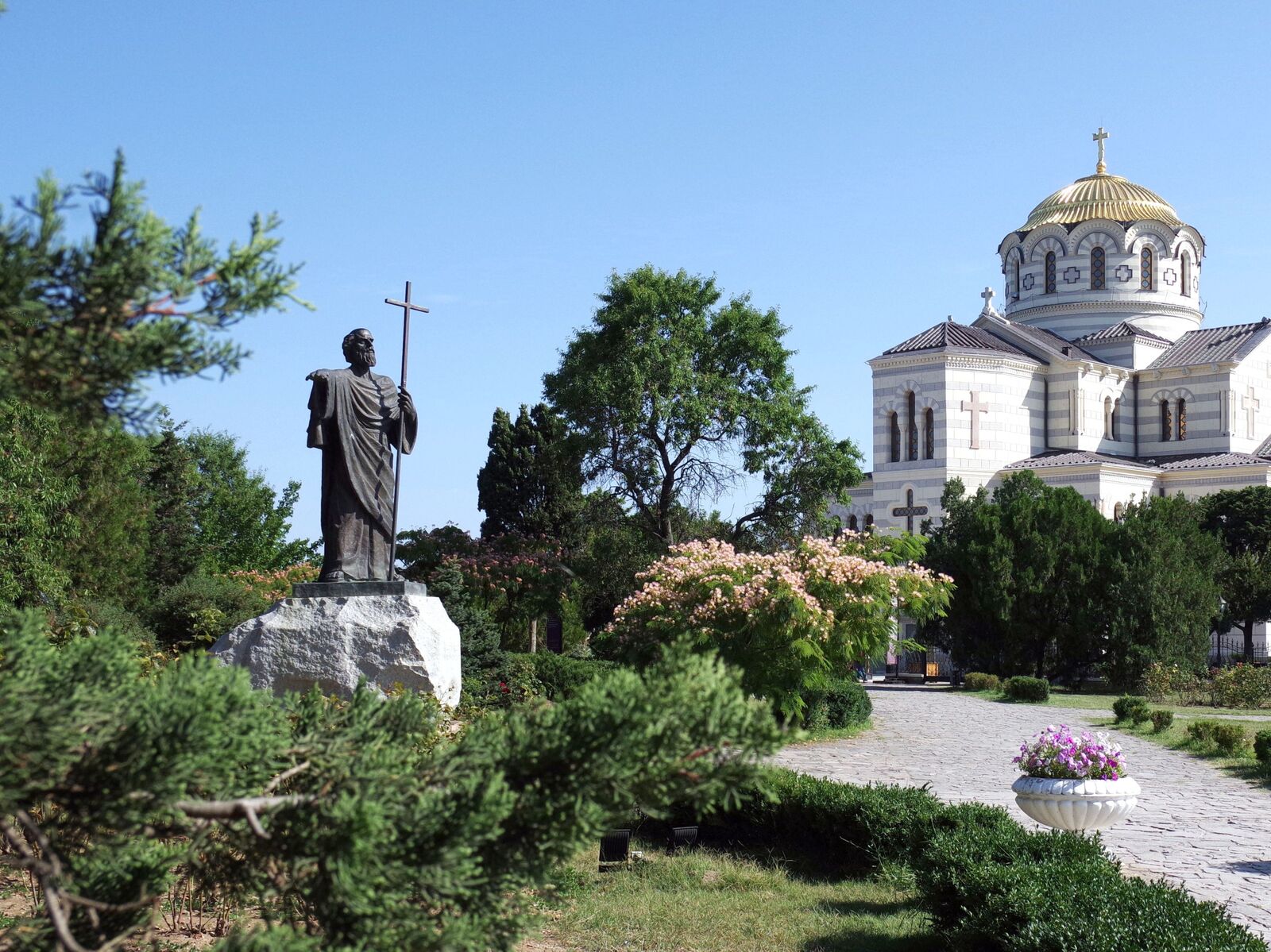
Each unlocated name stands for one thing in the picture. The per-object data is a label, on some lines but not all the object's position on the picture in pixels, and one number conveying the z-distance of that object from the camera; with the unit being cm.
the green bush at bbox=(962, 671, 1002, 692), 3231
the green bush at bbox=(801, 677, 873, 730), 1948
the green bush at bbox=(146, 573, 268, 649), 2197
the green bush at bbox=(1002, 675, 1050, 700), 2838
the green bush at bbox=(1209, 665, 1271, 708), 2775
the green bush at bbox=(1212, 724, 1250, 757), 1752
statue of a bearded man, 1118
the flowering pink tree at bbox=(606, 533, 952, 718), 1675
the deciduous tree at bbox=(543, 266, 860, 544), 2780
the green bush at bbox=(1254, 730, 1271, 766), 1589
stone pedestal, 1052
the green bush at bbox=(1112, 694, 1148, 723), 2216
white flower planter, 845
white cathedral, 4397
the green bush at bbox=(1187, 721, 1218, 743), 1828
